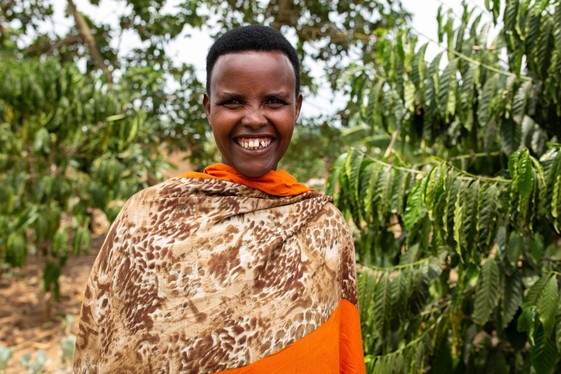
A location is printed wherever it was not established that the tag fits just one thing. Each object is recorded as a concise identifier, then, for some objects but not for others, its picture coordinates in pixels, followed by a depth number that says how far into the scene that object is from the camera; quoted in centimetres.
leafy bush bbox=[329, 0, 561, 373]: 151
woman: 97
